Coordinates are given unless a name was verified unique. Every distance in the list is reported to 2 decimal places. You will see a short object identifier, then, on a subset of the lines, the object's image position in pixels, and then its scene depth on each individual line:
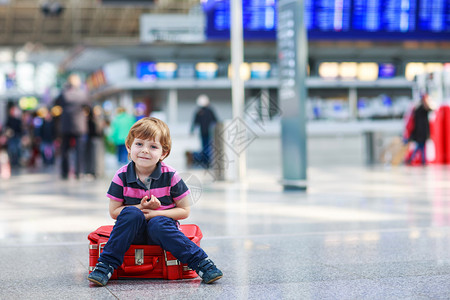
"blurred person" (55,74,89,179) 13.08
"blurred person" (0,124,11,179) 16.13
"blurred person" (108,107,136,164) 15.66
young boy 3.54
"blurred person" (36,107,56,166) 19.11
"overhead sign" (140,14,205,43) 26.16
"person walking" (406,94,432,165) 16.20
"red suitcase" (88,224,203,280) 3.67
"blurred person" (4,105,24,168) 18.75
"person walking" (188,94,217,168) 16.52
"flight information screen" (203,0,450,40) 20.33
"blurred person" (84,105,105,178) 14.20
